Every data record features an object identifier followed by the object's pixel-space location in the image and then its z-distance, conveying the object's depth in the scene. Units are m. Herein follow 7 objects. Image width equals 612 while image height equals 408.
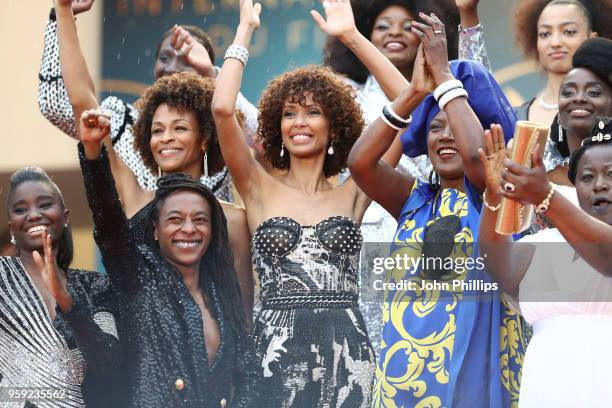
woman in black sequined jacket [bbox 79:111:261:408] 9.70
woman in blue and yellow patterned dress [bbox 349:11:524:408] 9.27
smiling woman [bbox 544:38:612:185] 10.32
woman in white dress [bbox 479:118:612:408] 8.47
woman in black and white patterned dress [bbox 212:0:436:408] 10.05
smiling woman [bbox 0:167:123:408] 9.78
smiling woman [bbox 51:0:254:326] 10.71
